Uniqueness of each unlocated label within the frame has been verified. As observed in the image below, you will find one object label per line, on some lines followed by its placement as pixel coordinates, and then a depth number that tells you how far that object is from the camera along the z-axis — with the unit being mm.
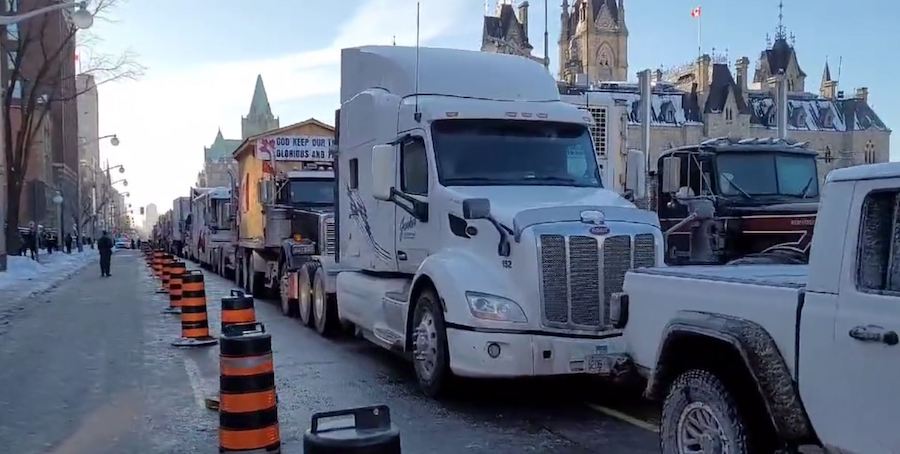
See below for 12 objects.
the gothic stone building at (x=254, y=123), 156438
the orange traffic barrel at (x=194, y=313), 12180
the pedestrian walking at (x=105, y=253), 31145
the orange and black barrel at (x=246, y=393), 6000
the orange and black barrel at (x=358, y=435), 3139
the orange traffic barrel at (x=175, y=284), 17906
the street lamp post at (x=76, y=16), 18750
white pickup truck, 3748
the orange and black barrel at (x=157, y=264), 26853
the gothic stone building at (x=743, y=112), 99156
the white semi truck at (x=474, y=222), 7367
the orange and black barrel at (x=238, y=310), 8750
